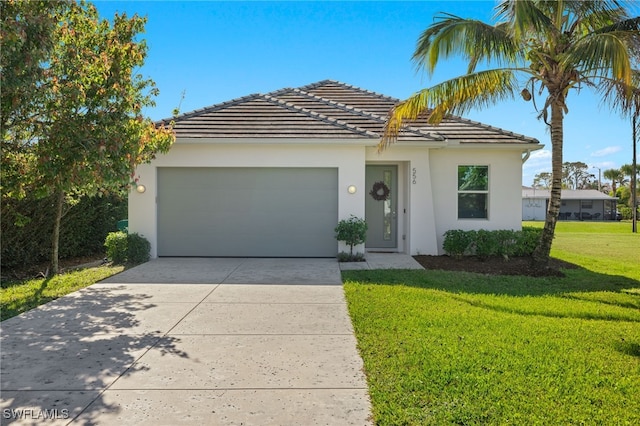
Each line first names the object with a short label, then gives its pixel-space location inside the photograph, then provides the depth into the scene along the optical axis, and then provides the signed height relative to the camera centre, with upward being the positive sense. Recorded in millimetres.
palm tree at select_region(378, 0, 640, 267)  8898 +3388
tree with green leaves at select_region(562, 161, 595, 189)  95375 +7716
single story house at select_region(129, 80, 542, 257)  11648 +725
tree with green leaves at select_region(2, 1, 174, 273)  7234 +1810
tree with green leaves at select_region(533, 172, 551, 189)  104825 +7823
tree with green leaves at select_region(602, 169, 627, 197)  63541 +5132
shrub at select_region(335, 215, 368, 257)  11055 -609
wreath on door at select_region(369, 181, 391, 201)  12984 +537
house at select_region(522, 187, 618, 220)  52500 +415
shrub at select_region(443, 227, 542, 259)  11750 -947
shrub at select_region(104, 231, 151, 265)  11016 -1050
